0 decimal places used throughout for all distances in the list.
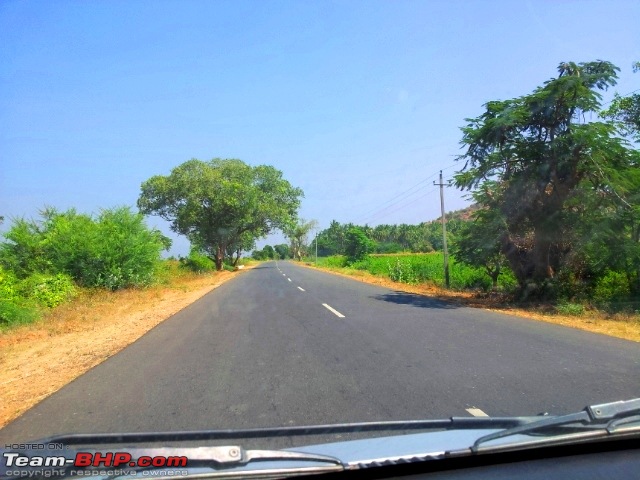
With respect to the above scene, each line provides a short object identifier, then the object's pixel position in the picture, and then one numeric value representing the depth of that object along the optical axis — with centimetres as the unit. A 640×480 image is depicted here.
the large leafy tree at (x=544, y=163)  1513
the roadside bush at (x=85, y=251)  2236
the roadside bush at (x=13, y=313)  1430
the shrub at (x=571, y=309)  1439
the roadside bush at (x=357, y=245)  5669
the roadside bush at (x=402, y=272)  3112
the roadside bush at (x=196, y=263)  4516
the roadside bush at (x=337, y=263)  5921
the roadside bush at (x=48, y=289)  1852
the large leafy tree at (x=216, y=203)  4688
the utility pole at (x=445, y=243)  2553
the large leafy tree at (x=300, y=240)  10931
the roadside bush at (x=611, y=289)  1538
